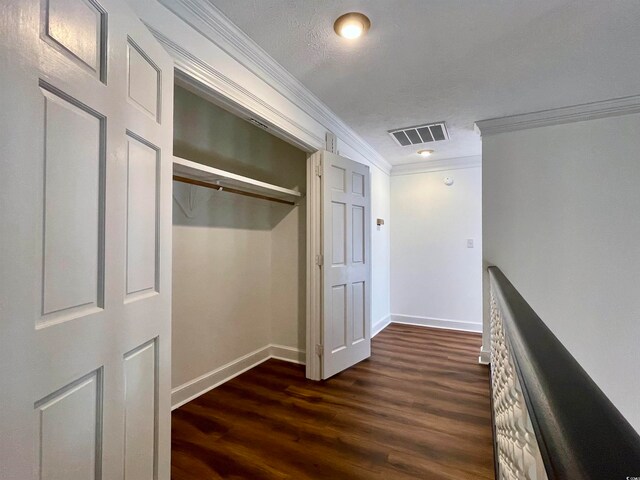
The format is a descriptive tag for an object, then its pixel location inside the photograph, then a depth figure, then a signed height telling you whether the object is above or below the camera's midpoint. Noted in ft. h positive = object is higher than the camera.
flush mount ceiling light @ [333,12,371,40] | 5.16 +3.91
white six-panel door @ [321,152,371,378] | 8.74 -0.66
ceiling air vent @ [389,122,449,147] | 10.12 +3.92
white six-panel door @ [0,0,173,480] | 2.07 -0.01
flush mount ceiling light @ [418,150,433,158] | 12.55 +3.87
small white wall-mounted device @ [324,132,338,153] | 9.23 +3.17
